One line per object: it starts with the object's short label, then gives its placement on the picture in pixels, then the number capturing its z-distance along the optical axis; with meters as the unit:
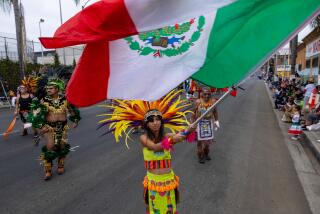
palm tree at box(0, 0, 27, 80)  18.00
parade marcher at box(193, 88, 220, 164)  6.38
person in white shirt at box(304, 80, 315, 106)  12.76
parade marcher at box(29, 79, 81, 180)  5.63
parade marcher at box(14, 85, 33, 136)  9.45
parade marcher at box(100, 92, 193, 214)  3.24
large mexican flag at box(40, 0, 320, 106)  2.66
